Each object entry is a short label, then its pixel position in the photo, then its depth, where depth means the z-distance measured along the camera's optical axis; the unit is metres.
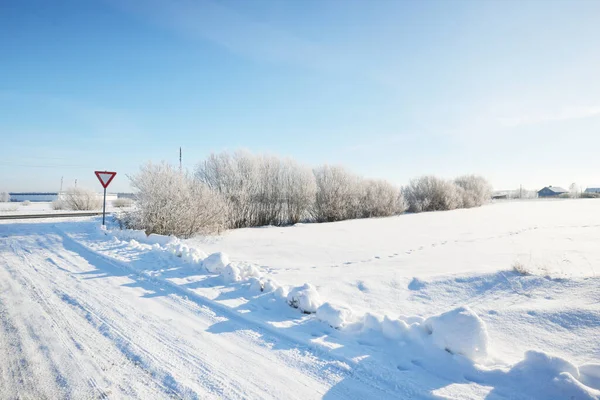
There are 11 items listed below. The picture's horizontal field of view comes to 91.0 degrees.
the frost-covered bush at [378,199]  27.34
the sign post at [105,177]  12.37
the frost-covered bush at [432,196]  35.06
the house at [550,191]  91.31
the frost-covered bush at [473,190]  39.69
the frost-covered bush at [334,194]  24.66
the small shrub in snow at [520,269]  5.88
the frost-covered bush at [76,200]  27.84
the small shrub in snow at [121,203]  35.83
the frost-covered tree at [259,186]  18.58
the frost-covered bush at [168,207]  11.77
